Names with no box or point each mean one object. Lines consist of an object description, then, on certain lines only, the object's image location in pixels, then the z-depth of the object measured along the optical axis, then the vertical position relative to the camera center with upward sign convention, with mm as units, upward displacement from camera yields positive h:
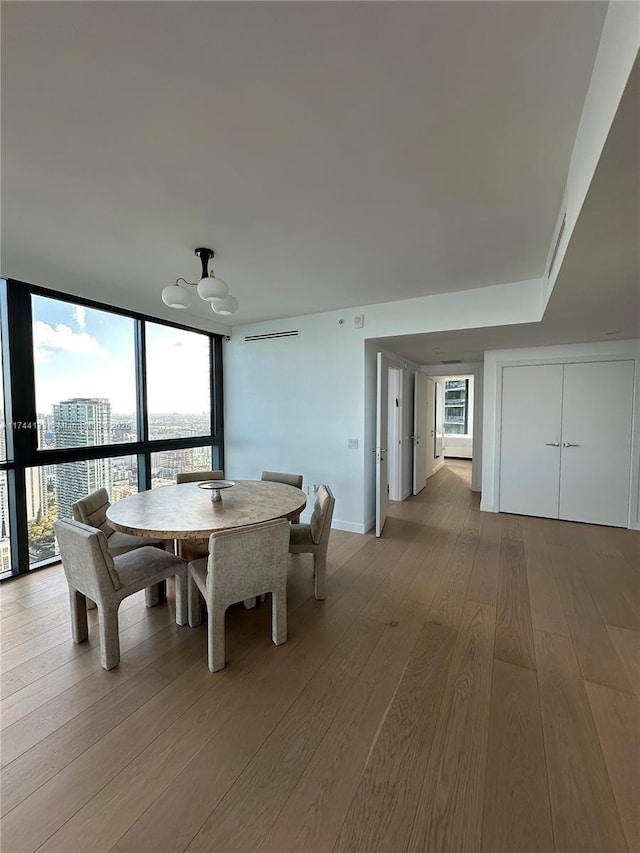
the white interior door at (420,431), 6242 -383
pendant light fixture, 2289 +800
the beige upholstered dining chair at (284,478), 3501 -688
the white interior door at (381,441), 3923 -342
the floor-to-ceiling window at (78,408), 3020 +41
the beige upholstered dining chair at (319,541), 2617 -998
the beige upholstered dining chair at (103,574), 1906 -971
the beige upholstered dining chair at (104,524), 2506 -866
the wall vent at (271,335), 4488 +1015
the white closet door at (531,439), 4520 -386
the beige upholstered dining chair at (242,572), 1897 -937
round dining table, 2076 -685
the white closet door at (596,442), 4156 -389
